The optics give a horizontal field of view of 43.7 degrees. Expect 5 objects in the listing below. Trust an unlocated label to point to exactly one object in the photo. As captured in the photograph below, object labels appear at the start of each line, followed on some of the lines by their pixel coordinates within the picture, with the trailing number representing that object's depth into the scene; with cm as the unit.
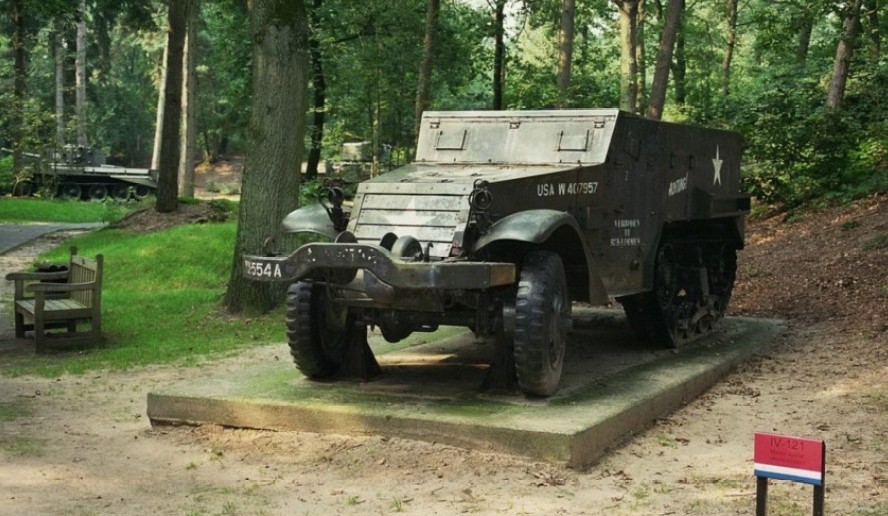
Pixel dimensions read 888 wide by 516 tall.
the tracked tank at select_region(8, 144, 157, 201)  3769
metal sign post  445
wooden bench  1121
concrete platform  659
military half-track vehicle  695
